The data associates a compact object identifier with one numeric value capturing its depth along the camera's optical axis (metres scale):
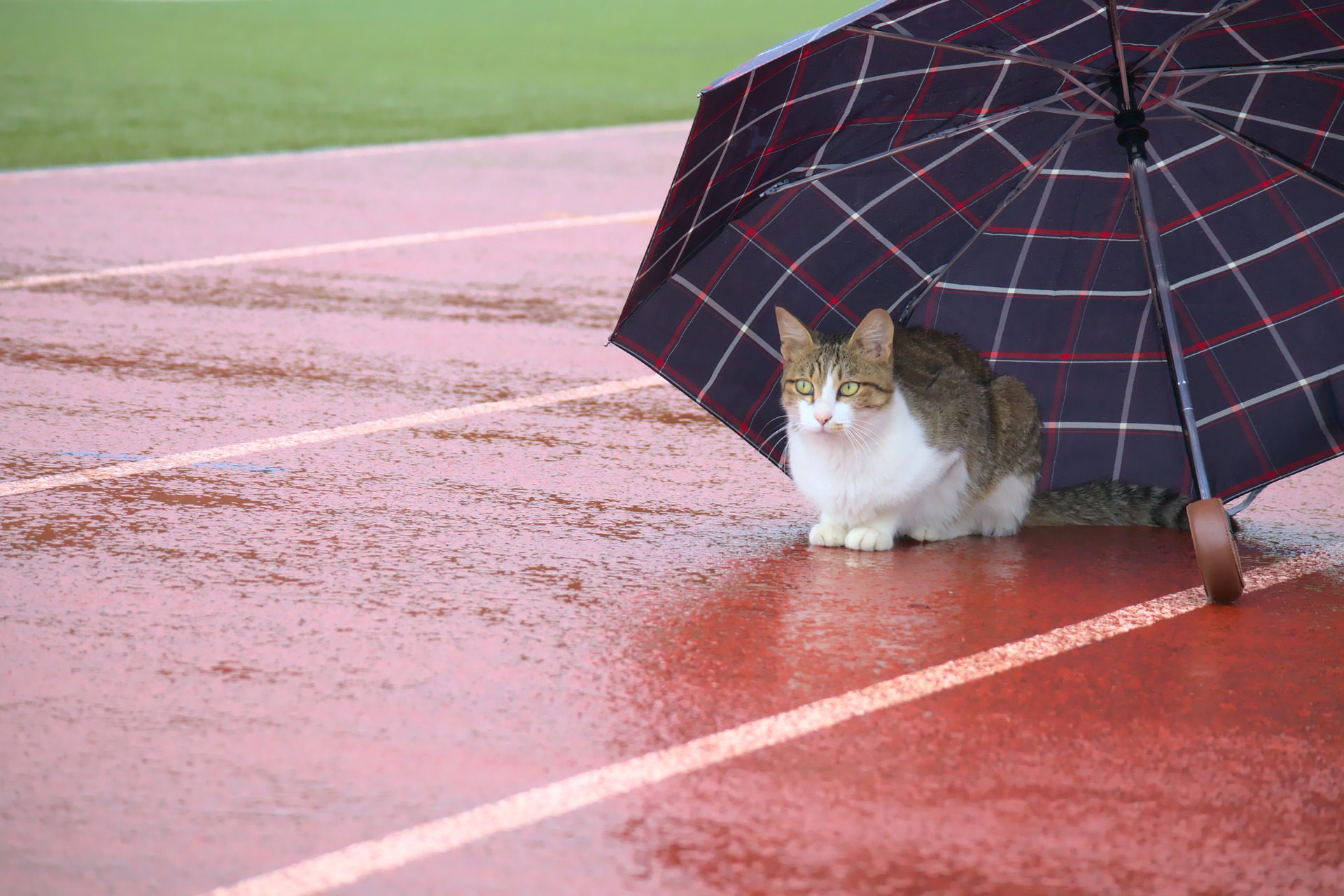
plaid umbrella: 8.64
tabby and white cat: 9.37
